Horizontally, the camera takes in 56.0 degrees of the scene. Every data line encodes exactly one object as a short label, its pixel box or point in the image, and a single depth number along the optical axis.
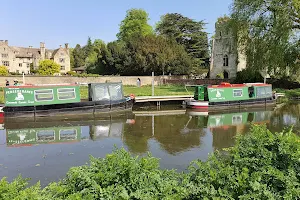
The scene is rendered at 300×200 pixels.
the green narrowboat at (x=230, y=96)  16.91
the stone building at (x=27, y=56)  47.80
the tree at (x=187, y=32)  42.72
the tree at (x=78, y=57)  67.62
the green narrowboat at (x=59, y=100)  13.76
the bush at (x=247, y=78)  27.28
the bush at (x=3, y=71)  33.14
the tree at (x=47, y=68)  37.97
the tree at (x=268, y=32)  18.91
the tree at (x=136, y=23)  45.16
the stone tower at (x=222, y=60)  34.69
